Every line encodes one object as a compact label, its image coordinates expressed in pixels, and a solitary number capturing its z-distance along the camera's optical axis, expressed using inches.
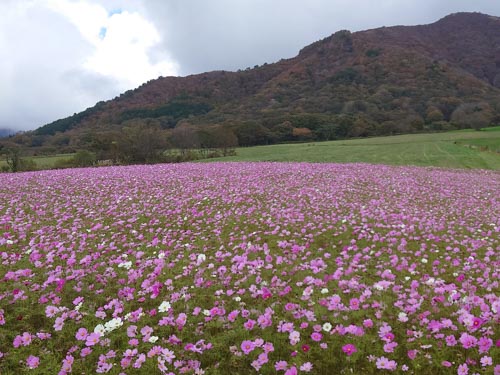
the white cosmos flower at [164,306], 197.0
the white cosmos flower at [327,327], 176.5
